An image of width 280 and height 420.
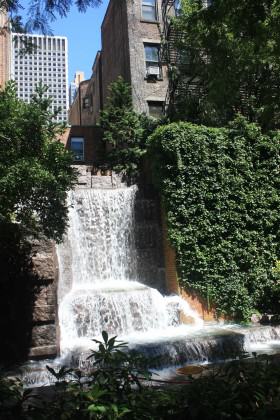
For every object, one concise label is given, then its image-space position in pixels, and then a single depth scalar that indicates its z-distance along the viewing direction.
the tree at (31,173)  10.03
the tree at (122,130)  21.81
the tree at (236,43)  6.30
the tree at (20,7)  5.55
